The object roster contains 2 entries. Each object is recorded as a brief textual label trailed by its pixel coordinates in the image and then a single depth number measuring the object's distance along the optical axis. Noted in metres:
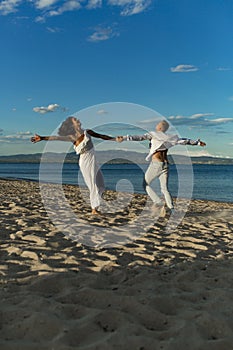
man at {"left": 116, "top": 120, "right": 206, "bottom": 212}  9.05
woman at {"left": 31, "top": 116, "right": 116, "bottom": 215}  8.94
